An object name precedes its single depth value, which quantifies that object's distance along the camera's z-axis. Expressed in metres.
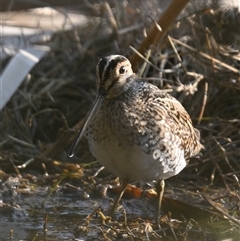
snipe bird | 7.87
